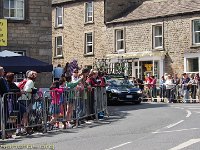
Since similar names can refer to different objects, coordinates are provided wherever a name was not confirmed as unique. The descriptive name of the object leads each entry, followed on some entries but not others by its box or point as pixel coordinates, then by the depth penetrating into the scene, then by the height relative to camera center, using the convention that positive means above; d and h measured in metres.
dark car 28.09 -1.27
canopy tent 20.17 +0.20
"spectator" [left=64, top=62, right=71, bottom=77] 26.97 +0.00
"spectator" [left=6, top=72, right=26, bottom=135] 14.52 -0.97
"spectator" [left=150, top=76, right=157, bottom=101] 32.69 -1.34
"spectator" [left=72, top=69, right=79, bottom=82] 18.63 -0.26
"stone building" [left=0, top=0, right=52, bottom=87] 25.20 +2.02
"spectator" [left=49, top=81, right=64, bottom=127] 15.96 -1.09
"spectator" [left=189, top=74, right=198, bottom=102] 30.47 -1.07
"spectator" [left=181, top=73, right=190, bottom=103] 30.50 -1.31
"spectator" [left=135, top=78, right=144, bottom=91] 33.99 -0.94
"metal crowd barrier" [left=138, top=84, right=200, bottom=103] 30.47 -1.48
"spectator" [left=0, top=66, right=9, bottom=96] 14.46 -0.48
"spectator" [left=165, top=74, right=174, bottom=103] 31.14 -1.16
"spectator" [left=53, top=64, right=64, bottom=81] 28.23 -0.17
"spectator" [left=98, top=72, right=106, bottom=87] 20.24 -0.46
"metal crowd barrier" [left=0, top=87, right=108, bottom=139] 14.34 -1.22
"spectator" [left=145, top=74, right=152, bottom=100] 33.06 -1.16
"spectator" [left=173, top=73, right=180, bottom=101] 31.05 -1.33
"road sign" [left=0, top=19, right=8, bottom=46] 18.25 +1.26
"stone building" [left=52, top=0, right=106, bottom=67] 45.09 +3.43
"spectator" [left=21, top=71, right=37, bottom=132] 14.93 -0.68
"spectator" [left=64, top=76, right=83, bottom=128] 16.67 -0.95
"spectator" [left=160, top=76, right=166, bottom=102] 31.79 -1.36
